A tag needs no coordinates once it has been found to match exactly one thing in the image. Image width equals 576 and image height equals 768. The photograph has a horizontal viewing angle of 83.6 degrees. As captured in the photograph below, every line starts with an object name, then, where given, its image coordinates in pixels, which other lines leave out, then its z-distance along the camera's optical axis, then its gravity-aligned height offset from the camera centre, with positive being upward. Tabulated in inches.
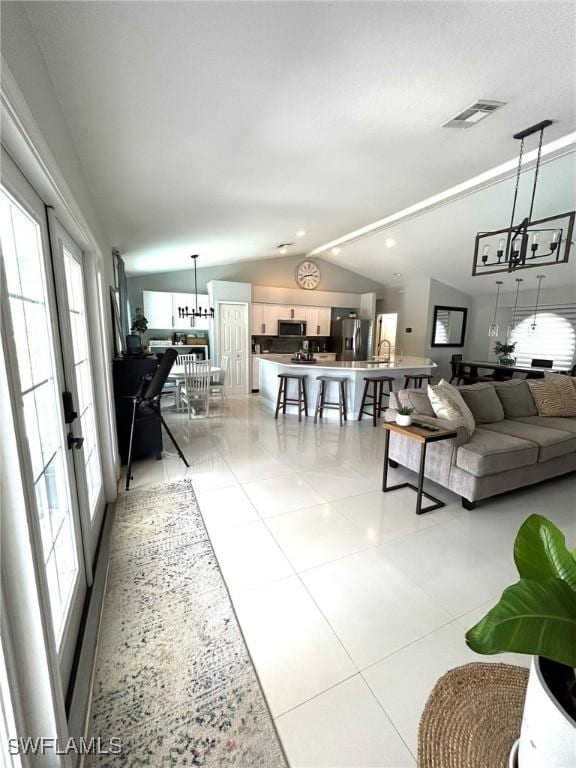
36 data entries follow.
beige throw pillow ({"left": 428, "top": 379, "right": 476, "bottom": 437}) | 110.1 -26.0
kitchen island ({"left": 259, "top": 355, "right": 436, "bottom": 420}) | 209.3 -28.4
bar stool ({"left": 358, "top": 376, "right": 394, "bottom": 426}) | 202.9 -41.4
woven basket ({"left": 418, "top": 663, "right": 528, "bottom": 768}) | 28.5 -36.9
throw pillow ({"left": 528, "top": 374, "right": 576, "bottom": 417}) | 140.3 -27.8
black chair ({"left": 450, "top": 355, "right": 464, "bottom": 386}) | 308.7 -34.4
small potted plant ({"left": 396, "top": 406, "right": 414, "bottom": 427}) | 107.0 -28.5
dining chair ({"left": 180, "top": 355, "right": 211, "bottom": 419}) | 203.9 -34.1
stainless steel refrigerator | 305.4 -7.4
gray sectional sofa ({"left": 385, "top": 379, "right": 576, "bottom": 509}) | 102.8 -38.4
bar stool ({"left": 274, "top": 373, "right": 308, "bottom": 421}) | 211.6 -42.8
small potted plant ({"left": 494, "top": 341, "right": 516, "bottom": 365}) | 270.2 -17.3
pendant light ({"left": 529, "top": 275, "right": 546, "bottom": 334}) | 273.9 +12.4
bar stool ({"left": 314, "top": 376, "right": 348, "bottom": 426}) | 202.5 -43.9
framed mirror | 308.1 +5.0
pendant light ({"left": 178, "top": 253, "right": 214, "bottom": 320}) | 262.7 +14.1
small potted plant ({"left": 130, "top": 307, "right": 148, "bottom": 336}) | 198.2 +1.5
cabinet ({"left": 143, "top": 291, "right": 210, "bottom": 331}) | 259.0 +13.5
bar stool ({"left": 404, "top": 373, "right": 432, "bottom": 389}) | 224.9 -33.6
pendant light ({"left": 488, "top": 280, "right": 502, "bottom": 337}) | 264.7 +14.1
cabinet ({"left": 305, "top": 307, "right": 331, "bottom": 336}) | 312.0 +8.5
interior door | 270.5 -10.9
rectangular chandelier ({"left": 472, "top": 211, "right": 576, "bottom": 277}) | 98.6 +29.7
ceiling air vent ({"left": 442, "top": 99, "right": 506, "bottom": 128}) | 85.3 +59.3
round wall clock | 310.5 +52.4
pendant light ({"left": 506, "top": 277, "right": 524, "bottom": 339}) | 292.0 +9.3
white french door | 40.9 -10.8
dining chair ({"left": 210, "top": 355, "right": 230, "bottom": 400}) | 231.9 -40.7
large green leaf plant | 19.9 -18.4
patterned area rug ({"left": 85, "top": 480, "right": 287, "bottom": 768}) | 44.9 -57.7
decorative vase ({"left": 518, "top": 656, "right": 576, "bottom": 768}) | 19.9 -25.2
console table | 99.4 -32.9
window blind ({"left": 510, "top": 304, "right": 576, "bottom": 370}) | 262.7 -2.0
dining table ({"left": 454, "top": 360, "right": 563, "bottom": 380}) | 253.8 -30.4
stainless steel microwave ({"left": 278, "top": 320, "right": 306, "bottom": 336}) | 300.2 +2.0
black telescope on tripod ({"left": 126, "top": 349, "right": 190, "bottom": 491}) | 114.0 -24.7
